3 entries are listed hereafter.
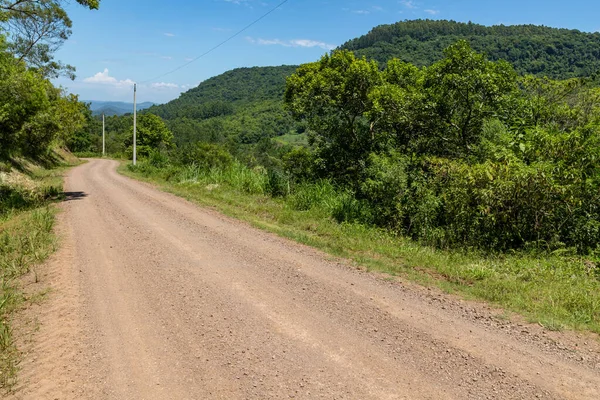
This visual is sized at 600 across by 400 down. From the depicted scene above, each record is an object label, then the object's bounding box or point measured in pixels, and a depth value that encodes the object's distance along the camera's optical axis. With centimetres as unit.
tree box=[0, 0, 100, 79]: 1211
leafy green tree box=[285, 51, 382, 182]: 1388
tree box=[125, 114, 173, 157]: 6562
